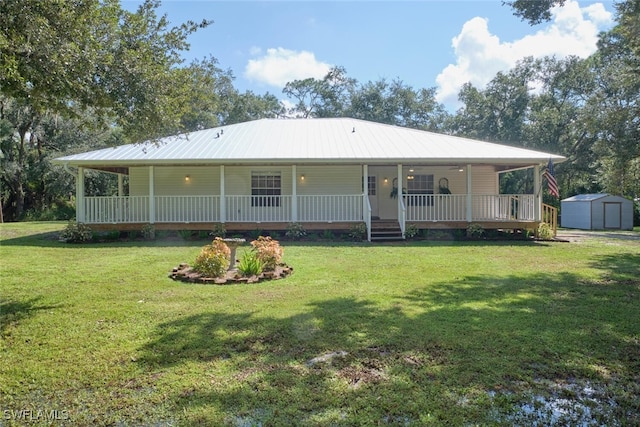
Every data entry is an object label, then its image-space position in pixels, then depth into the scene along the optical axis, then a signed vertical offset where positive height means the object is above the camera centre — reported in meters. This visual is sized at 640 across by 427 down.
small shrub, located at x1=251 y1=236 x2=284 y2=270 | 7.51 -0.84
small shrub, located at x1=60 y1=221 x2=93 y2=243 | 12.47 -0.68
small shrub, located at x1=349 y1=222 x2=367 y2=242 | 12.82 -0.74
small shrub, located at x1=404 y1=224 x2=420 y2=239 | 13.02 -0.73
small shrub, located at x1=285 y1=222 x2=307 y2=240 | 12.99 -0.67
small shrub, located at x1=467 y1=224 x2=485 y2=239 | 13.16 -0.76
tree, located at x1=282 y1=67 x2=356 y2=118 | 36.62 +11.22
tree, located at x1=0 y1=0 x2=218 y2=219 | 4.46 +1.94
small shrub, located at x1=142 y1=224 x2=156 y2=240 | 12.94 -0.66
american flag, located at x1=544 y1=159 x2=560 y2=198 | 12.23 +0.77
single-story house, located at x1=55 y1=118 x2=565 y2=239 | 13.00 +1.08
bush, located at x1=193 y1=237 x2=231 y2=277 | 7.07 -0.91
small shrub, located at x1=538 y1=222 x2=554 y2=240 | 13.26 -0.82
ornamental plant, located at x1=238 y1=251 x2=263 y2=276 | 7.14 -1.02
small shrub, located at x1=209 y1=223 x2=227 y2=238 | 13.01 -0.65
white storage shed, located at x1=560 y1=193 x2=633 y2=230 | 20.38 -0.30
